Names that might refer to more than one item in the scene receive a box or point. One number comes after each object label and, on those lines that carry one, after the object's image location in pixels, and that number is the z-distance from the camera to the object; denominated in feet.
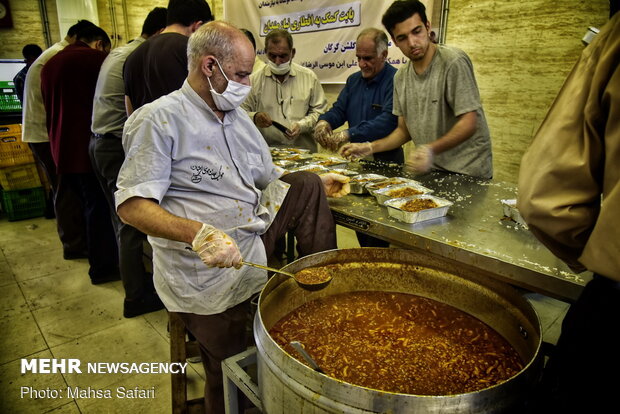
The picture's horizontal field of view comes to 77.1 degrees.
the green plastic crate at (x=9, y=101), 16.48
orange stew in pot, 3.66
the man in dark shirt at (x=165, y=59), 7.45
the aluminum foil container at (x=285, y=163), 9.40
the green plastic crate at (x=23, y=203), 15.65
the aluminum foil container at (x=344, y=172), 8.30
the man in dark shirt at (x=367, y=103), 10.68
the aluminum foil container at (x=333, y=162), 9.16
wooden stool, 5.70
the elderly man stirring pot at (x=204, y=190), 4.68
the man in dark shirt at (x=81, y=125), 10.60
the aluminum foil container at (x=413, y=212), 5.62
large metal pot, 2.76
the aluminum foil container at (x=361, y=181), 7.29
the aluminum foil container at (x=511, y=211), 5.56
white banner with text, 14.94
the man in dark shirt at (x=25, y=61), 15.95
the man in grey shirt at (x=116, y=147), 9.50
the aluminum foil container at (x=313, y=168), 8.43
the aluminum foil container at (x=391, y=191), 6.66
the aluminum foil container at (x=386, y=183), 7.10
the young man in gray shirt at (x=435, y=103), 7.88
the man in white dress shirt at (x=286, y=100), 12.73
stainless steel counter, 4.20
